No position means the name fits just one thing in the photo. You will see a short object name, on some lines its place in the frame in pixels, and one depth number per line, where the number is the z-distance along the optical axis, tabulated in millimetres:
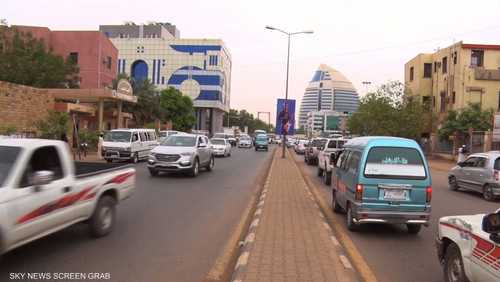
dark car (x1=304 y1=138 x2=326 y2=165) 31344
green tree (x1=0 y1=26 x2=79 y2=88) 43938
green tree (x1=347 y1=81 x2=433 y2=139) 49375
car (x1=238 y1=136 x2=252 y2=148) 69525
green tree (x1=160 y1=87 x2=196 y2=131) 79688
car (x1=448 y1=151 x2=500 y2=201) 17344
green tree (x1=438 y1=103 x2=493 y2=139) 42875
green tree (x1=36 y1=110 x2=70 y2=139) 27938
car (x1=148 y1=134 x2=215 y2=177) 20078
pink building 63719
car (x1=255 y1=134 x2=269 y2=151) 58344
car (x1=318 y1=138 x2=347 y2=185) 19844
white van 27312
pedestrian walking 30259
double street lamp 40881
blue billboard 40781
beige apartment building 48031
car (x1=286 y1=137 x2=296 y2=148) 82344
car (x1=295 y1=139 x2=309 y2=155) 51966
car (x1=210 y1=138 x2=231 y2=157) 38656
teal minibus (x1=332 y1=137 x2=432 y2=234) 9258
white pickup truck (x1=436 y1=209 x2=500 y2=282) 4797
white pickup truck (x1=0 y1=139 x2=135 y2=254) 6090
